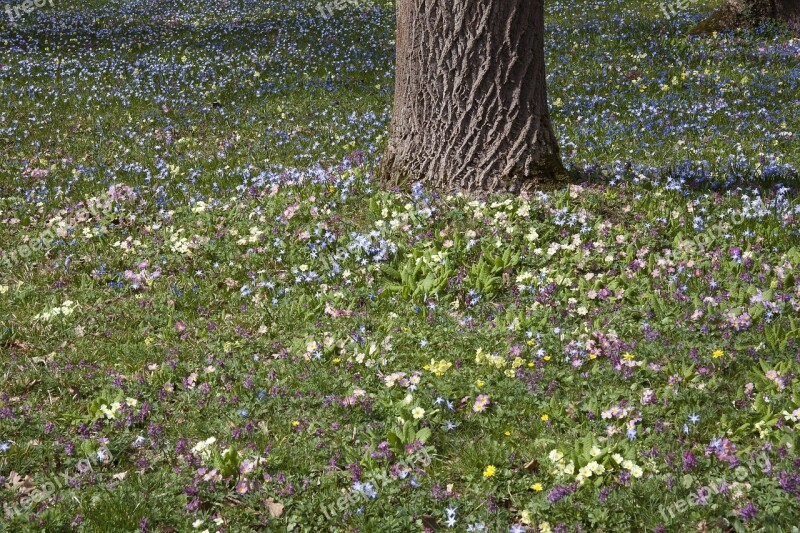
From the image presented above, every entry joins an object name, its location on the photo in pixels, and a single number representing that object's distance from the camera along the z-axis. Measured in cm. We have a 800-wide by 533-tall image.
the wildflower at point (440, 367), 472
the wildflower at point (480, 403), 438
